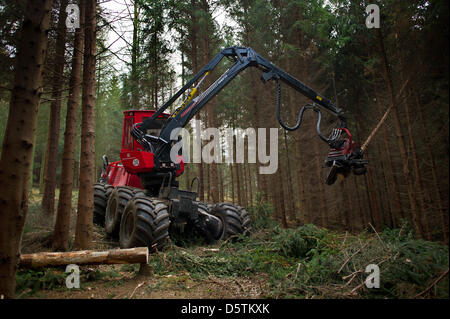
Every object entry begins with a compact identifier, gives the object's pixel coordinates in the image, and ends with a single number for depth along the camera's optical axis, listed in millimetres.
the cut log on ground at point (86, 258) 3605
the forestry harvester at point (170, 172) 4938
